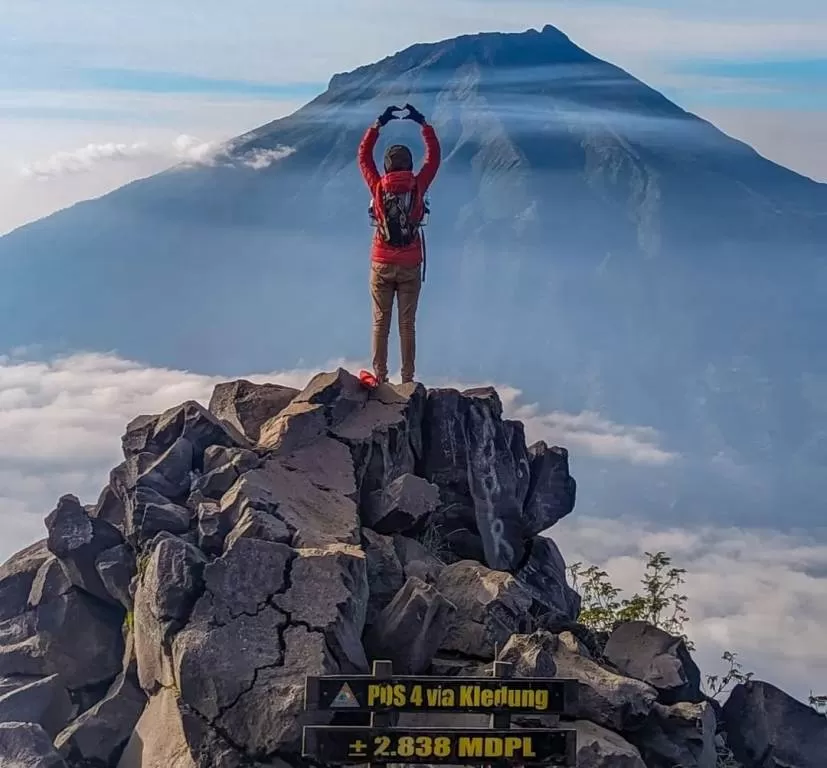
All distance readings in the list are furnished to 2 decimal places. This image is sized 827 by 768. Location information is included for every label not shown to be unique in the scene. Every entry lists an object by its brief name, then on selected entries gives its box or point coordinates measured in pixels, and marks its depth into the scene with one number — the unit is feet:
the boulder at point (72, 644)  37.91
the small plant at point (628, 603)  46.32
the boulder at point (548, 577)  44.88
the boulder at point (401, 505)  40.24
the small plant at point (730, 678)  40.81
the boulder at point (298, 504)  36.58
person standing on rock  43.37
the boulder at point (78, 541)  38.17
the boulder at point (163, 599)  33.47
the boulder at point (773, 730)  39.09
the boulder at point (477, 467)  44.91
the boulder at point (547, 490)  47.32
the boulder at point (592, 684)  32.99
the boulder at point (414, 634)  34.32
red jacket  43.80
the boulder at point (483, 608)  36.09
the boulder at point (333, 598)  33.04
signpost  27.71
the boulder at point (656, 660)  37.68
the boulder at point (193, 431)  40.70
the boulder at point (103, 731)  34.83
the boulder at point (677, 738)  34.91
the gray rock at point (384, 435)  42.01
